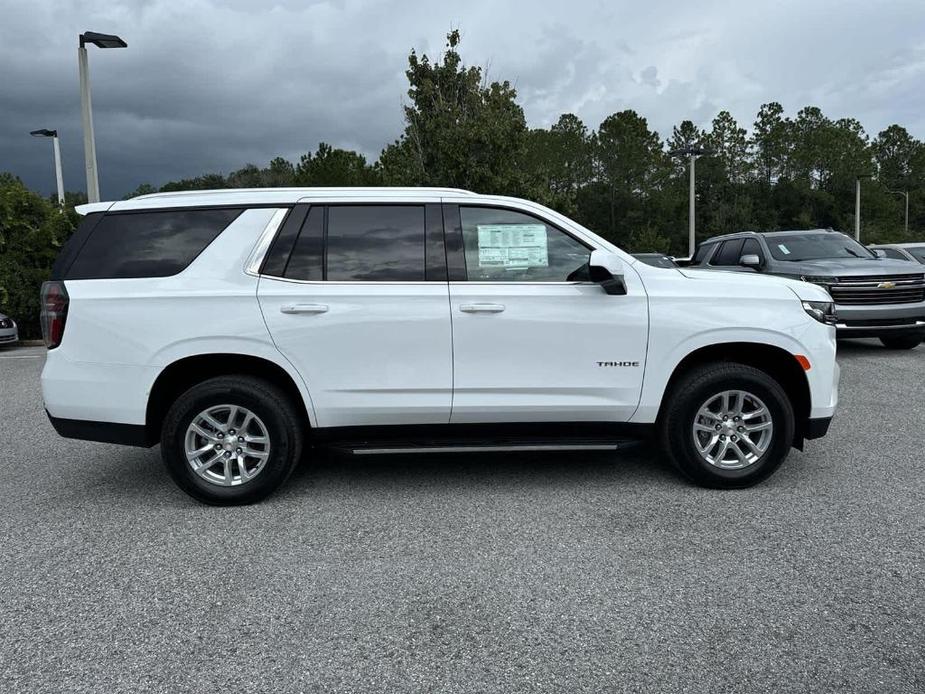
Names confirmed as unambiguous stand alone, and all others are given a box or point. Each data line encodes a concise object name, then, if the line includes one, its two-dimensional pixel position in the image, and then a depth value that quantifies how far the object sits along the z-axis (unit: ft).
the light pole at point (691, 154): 95.66
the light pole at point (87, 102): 41.42
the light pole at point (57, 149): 74.84
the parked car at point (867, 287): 33.40
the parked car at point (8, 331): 43.78
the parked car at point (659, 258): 38.70
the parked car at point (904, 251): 47.23
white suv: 14.35
